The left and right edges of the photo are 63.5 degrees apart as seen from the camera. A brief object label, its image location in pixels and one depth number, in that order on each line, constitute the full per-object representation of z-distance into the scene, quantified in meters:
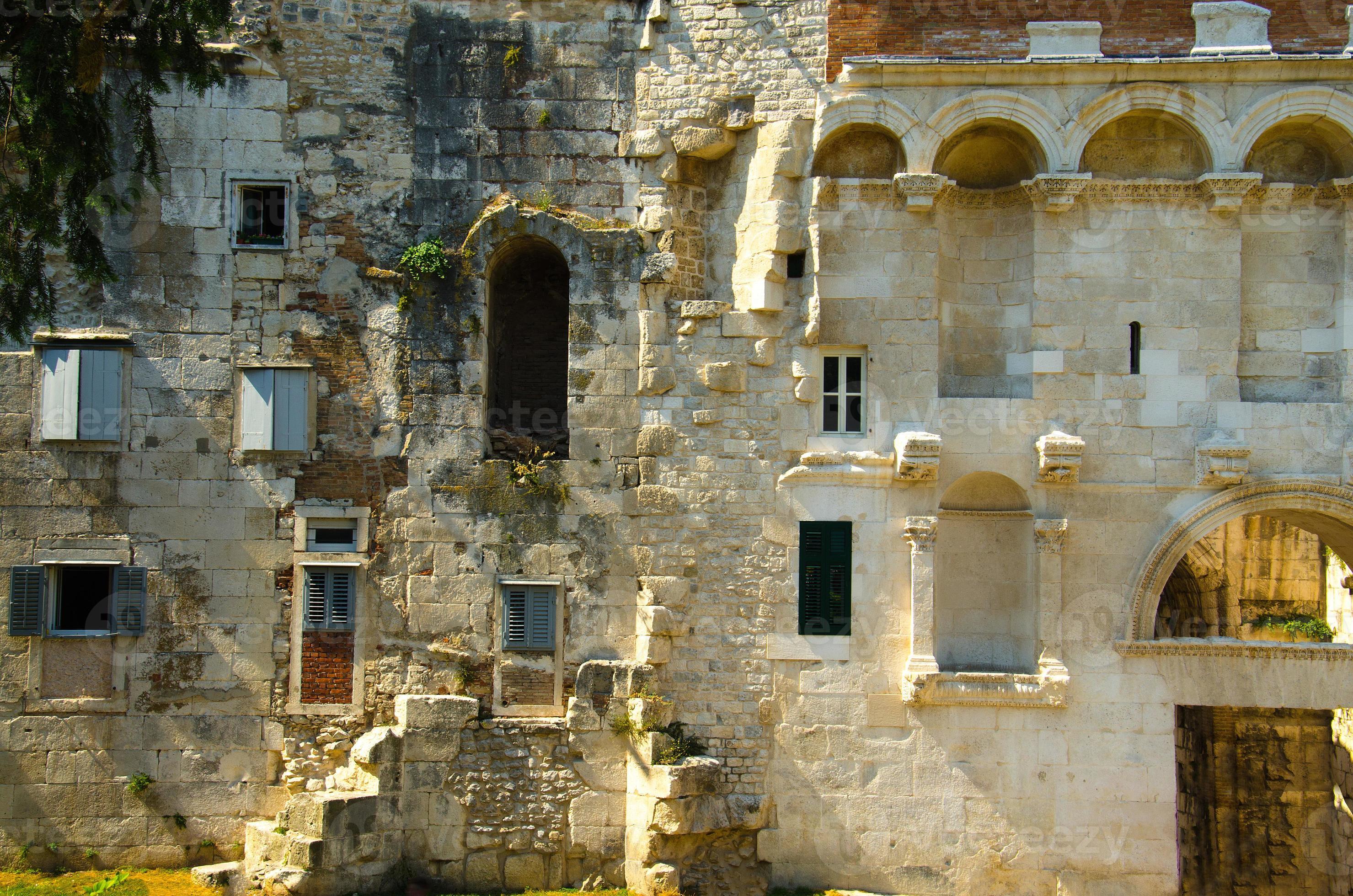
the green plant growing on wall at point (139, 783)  12.37
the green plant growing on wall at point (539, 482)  12.55
